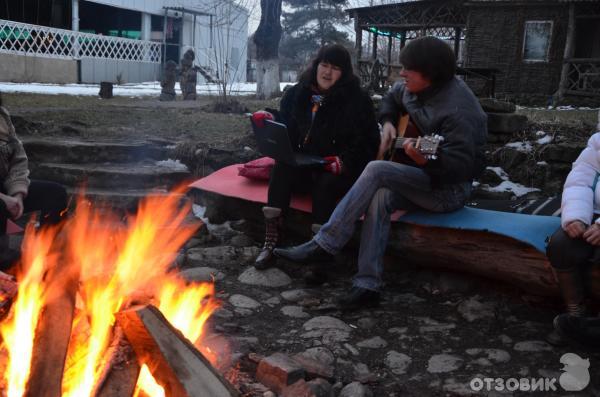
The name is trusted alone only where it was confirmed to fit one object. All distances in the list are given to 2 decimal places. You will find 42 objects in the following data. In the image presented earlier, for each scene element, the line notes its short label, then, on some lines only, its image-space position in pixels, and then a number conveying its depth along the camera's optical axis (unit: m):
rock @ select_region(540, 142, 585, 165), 5.18
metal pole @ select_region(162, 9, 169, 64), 24.15
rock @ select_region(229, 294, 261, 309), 3.79
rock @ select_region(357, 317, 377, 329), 3.51
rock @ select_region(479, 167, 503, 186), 5.35
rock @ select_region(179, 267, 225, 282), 4.16
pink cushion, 4.97
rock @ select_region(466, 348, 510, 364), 3.06
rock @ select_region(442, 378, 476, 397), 2.77
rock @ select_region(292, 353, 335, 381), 2.86
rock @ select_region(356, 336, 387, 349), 3.28
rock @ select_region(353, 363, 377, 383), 2.92
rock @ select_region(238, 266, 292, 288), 4.17
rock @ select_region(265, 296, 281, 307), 3.85
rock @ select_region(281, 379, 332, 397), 2.64
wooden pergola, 18.61
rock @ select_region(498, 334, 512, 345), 3.24
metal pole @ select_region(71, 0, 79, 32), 20.39
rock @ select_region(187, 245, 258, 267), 4.53
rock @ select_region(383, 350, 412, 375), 3.03
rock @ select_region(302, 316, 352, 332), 3.47
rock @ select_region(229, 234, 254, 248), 4.89
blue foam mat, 3.27
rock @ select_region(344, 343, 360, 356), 3.20
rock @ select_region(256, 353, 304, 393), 2.72
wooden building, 15.91
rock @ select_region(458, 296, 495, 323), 3.55
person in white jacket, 2.97
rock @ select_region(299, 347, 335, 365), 3.09
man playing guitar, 3.59
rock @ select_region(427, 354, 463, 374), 3.01
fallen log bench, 3.29
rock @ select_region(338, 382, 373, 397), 2.76
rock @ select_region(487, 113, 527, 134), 5.81
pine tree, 34.12
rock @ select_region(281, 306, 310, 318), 3.67
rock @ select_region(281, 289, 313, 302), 3.93
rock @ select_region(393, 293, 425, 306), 3.83
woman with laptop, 4.18
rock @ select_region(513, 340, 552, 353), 3.14
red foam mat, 4.55
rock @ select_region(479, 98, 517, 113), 5.85
